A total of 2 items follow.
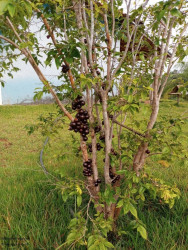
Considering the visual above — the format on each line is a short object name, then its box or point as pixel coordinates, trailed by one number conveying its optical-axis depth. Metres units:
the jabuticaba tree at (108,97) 1.40
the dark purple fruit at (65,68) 1.65
